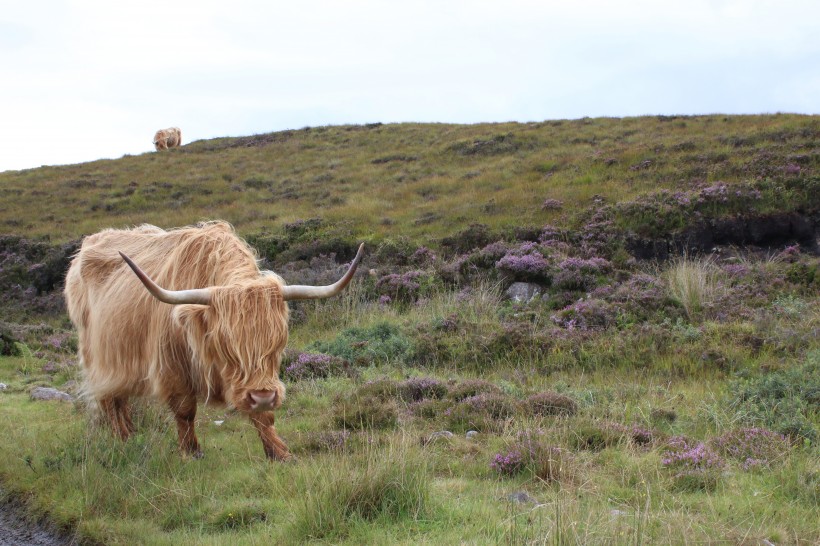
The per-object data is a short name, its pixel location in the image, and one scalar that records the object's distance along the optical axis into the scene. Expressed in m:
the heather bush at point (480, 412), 5.88
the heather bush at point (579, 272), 11.59
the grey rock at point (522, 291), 11.74
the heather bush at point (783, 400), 5.33
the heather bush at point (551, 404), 6.01
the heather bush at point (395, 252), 14.84
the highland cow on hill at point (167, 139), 39.06
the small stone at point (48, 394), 7.78
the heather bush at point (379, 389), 6.79
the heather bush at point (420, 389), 6.86
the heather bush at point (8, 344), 10.75
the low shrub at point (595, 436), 5.14
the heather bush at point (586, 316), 9.52
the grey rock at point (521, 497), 4.08
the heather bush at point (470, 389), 6.69
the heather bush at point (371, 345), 9.06
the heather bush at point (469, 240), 14.91
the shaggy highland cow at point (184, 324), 4.61
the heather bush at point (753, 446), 4.68
